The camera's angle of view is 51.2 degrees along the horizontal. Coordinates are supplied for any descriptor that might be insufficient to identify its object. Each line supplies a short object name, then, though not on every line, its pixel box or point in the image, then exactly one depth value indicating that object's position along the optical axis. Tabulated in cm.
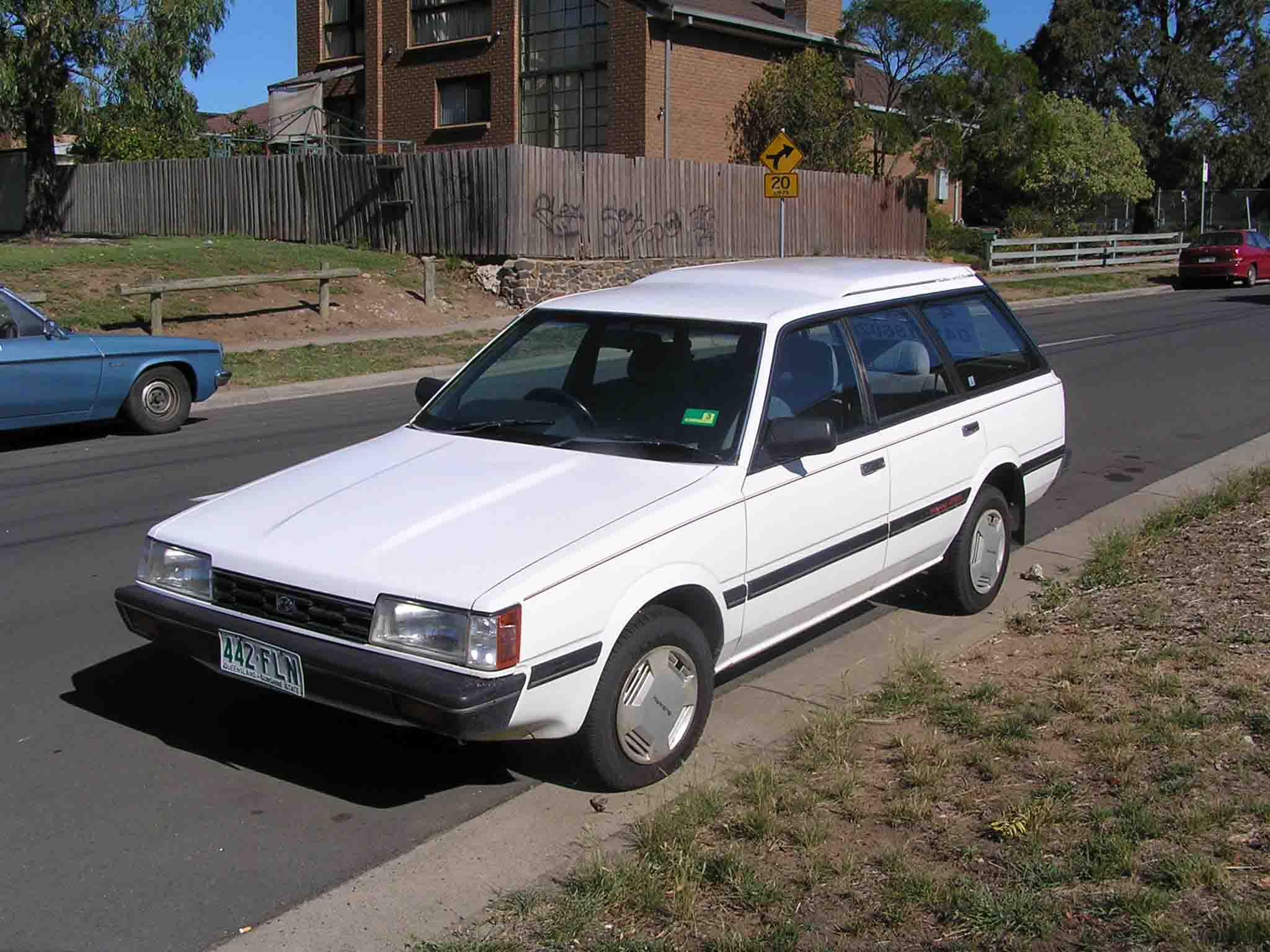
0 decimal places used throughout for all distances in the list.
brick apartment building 3002
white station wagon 415
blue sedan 1110
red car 3247
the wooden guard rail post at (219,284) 1746
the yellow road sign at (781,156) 2006
